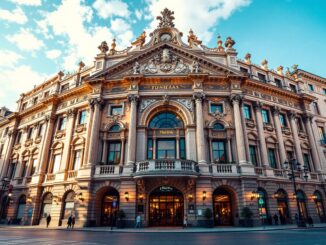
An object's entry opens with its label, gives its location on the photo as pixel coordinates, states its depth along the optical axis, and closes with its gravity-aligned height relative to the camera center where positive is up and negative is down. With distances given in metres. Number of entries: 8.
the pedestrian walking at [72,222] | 21.77 -1.18
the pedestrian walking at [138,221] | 20.62 -1.01
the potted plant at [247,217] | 21.34 -0.64
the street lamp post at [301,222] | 20.66 -1.08
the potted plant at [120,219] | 20.95 -0.86
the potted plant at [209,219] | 20.81 -0.81
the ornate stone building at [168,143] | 22.84 +7.75
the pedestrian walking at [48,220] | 24.11 -1.12
